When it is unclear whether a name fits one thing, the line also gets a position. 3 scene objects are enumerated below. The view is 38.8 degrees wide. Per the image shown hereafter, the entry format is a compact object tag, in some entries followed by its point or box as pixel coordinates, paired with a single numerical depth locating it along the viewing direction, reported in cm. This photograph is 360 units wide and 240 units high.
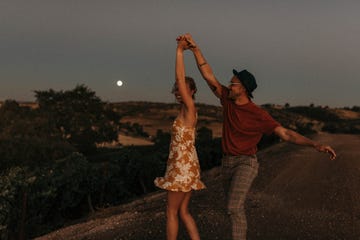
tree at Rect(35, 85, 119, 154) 4622
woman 541
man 562
